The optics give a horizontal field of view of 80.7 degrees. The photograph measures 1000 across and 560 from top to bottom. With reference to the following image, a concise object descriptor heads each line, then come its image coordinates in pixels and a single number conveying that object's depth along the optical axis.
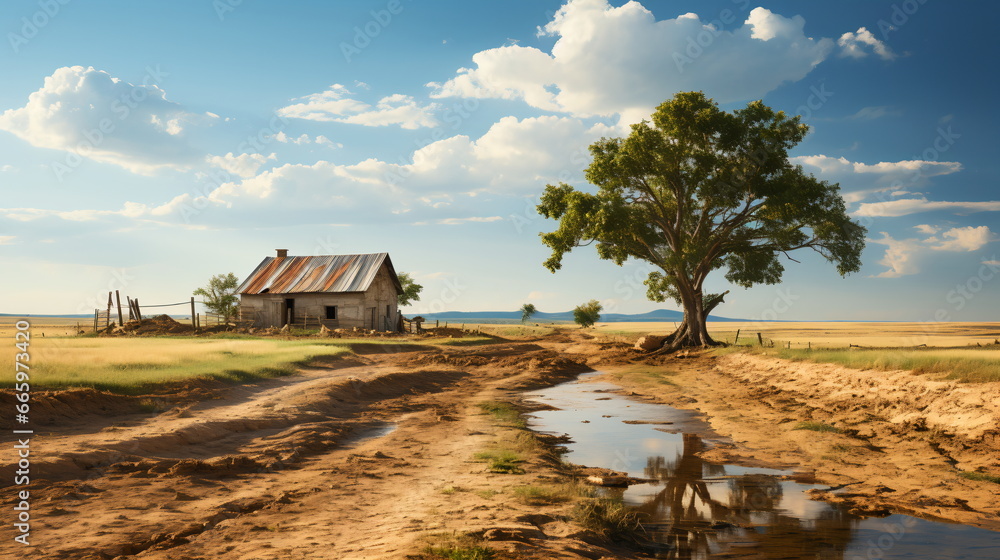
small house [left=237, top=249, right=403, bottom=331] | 47.53
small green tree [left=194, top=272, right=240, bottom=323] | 65.19
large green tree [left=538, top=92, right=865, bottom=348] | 32.50
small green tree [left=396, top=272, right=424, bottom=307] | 88.81
